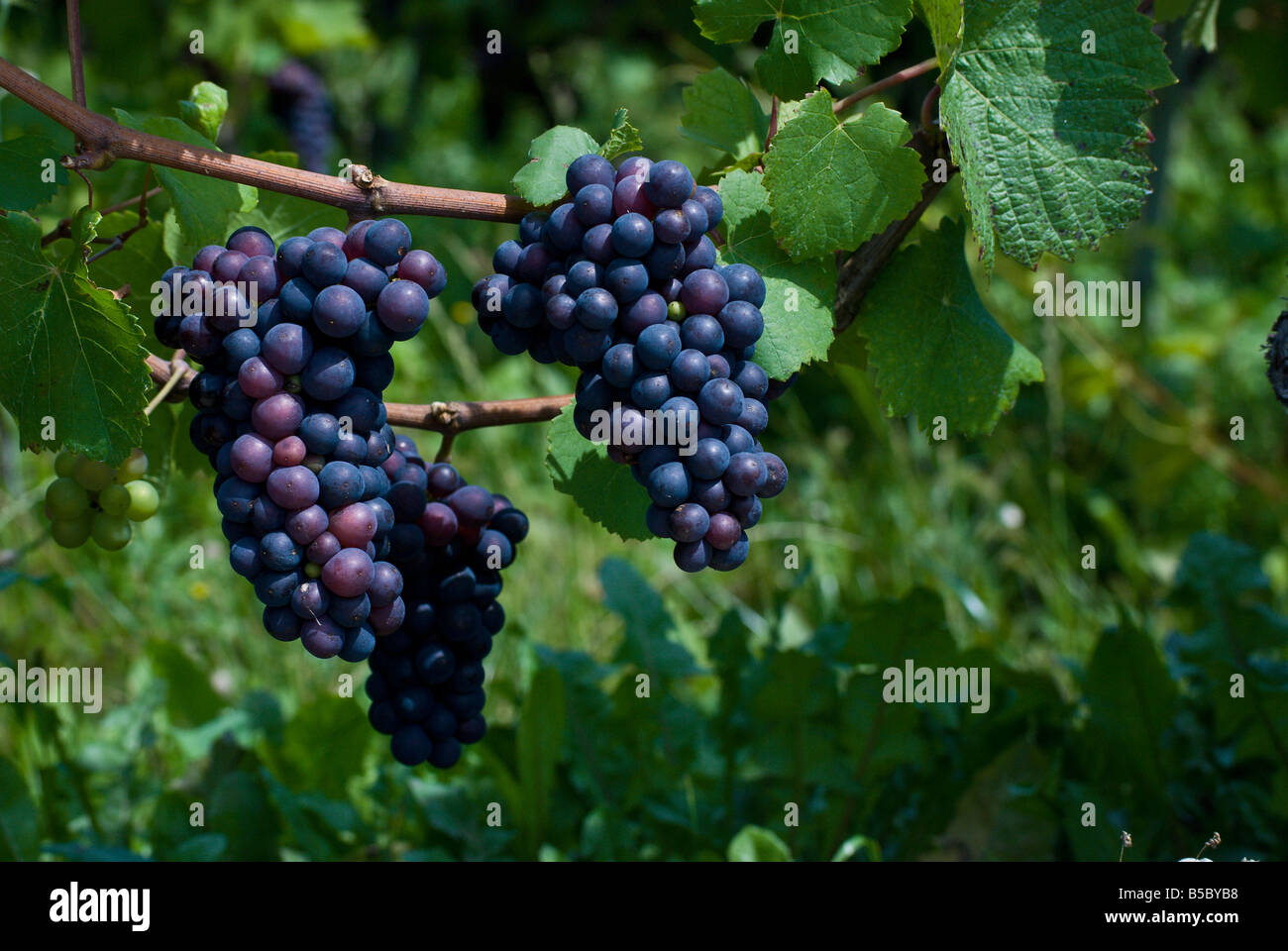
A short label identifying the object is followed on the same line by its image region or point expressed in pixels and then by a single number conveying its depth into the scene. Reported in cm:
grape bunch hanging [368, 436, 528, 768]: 123
